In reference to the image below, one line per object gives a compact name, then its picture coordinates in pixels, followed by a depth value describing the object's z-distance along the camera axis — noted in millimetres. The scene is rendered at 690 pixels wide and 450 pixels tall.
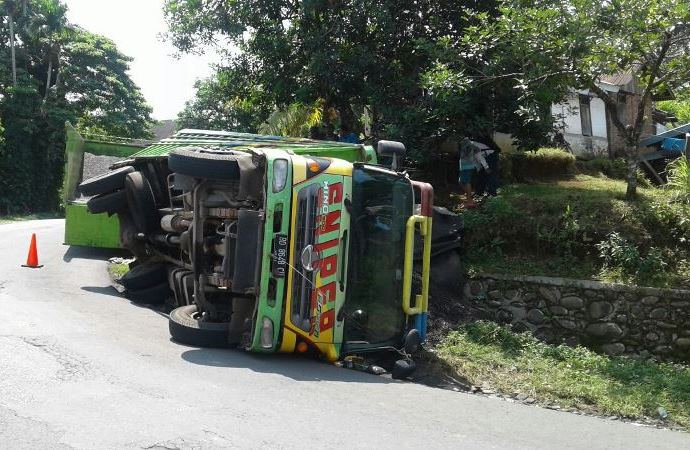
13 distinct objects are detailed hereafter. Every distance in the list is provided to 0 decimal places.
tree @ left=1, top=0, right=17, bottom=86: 33531
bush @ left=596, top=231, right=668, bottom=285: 9219
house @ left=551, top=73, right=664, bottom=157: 20547
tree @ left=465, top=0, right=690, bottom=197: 9305
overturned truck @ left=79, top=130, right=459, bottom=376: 6328
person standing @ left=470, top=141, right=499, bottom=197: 11891
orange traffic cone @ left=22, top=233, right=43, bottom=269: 10852
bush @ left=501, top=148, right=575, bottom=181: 14453
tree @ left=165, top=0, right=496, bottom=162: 12398
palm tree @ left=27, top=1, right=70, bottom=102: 34219
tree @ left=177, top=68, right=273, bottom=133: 14812
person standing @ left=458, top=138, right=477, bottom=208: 11781
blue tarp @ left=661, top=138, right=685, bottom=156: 16891
